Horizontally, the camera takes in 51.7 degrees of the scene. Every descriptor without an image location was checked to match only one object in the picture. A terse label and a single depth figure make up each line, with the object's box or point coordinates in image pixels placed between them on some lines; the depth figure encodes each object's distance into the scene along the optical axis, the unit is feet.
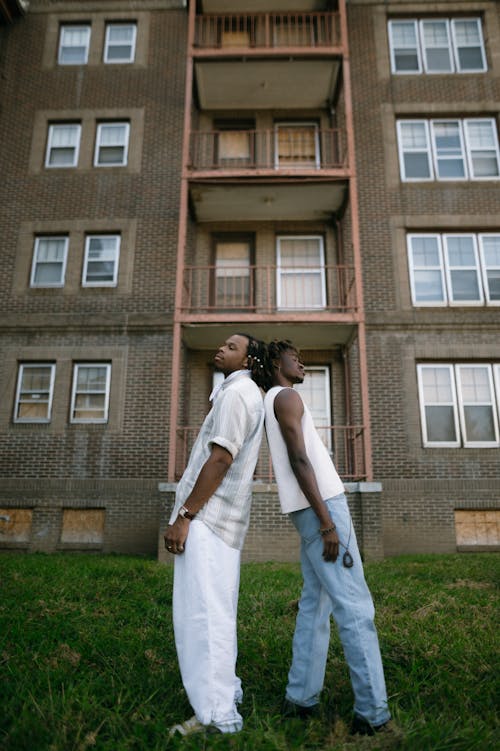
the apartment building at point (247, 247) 33.76
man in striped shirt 7.97
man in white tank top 8.21
